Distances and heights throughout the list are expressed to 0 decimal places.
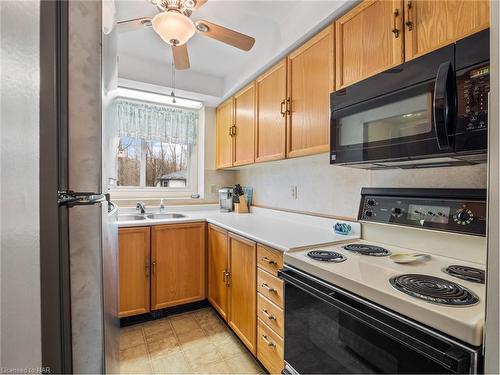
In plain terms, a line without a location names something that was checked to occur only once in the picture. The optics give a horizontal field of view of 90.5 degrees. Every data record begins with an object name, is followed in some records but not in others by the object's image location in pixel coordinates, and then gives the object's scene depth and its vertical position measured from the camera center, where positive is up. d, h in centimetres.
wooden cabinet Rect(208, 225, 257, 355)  167 -75
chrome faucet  271 -25
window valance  282 +75
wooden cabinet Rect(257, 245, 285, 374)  138 -74
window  288 +46
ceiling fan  139 +98
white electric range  66 -34
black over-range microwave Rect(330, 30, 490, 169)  85 +30
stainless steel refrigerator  48 +0
